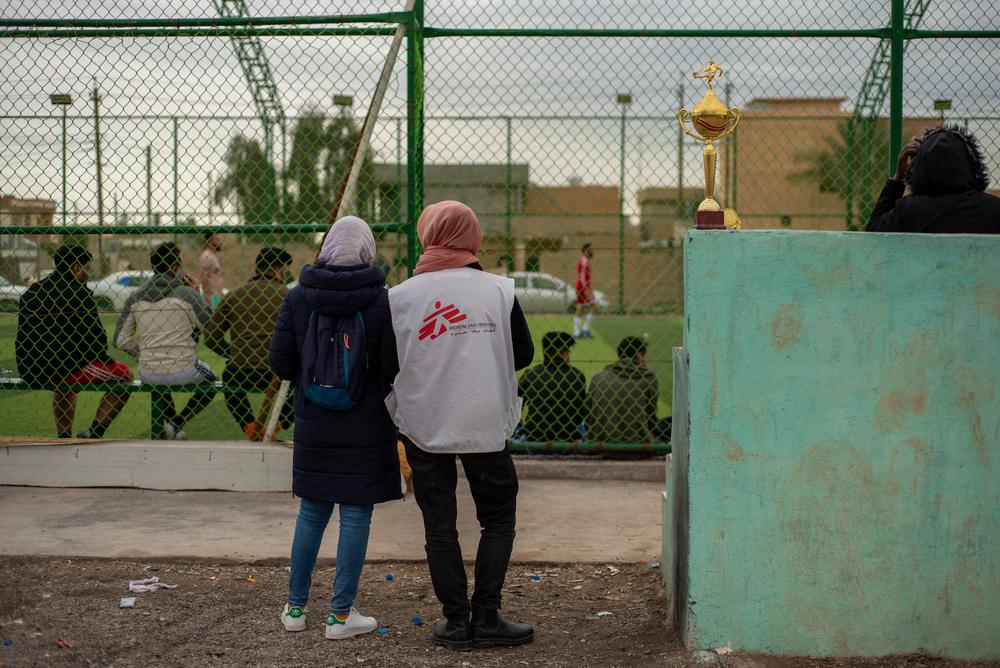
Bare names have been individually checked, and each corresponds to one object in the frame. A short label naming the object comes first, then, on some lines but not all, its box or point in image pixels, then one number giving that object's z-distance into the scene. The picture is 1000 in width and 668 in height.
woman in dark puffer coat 3.87
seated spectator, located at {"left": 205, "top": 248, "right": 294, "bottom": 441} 7.06
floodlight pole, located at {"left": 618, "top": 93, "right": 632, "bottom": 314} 15.53
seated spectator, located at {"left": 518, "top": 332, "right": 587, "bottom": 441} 6.79
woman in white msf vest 3.75
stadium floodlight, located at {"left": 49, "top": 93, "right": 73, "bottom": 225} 6.74
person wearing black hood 3.69
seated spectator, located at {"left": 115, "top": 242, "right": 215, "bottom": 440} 7.09
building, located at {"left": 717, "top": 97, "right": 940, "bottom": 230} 20.83
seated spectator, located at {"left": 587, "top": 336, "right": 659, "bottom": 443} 6.61
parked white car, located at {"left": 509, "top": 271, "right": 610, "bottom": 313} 22.83
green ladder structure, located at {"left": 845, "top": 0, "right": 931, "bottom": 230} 6.10
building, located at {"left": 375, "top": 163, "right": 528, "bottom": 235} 23.16
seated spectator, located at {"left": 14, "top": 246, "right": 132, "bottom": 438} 6.73
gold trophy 4.23
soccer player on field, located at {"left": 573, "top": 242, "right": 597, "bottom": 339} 19.37
